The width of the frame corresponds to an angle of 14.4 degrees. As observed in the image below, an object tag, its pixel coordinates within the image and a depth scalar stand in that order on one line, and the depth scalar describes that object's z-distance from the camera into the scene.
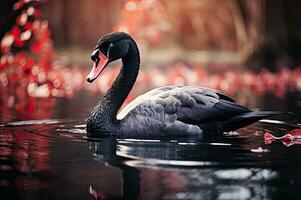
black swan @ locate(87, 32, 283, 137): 12.44
